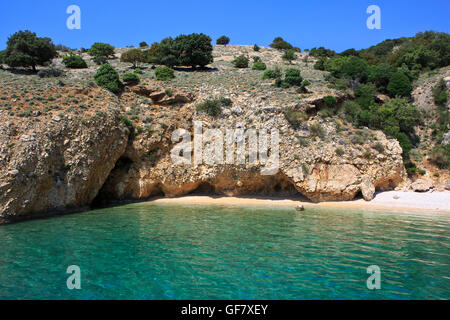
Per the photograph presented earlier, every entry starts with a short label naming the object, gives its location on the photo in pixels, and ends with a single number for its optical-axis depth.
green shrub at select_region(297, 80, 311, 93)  34.83
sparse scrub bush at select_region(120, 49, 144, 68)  45.19
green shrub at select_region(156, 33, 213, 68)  45.12
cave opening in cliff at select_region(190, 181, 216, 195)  31.86
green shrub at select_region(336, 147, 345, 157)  28.23
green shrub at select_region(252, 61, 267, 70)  46.28
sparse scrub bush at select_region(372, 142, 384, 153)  29.19
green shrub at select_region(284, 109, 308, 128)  30.16
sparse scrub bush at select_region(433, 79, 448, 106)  39.66
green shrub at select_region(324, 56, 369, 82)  42.34
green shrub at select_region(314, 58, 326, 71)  49.84
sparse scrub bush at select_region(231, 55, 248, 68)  48.53
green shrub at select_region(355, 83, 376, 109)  36.14
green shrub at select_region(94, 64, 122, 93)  32.94
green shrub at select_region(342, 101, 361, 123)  33.29
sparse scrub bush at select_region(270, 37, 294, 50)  75.01
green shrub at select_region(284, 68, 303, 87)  36.34
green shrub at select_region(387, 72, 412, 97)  41.78
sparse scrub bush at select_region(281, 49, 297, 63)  55.53
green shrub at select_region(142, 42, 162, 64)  47.33
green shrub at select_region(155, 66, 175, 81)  37.25
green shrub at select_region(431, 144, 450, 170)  31.42
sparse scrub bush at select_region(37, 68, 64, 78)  34.09
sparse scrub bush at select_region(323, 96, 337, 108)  32.97
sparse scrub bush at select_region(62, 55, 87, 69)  41.25
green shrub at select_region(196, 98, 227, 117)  31.84
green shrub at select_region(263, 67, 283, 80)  39.16
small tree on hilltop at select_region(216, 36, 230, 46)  78.31
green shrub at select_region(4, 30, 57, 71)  36.41
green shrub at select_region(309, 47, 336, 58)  67.06
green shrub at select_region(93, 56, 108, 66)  45.91
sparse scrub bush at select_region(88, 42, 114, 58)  52.56
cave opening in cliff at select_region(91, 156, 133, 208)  29.12
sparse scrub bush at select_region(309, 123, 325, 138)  30.15
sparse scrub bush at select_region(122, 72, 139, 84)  34.66
